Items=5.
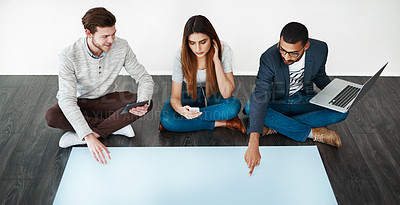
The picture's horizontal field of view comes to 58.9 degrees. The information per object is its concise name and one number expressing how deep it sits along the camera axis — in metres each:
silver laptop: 2.37
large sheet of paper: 1.53
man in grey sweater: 2.11
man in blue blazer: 2.10
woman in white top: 2.27
